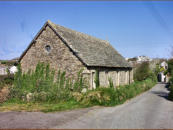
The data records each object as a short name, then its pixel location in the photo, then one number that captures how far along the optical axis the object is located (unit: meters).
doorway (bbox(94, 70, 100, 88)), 19.05
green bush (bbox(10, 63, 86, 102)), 15.69
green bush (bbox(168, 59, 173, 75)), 41.72
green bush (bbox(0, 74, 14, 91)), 23.04
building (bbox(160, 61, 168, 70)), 68.30
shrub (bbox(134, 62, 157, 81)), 40.38
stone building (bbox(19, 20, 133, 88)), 18.91
